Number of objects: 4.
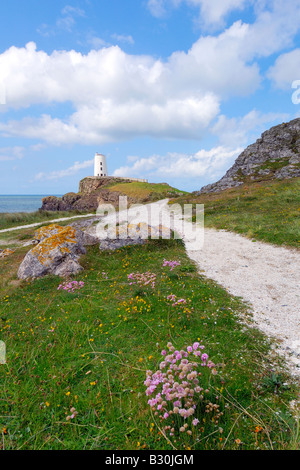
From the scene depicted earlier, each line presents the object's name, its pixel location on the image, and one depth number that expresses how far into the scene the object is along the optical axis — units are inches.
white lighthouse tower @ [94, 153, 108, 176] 4232.3
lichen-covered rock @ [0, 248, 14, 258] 619.5
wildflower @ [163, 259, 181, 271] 444.1
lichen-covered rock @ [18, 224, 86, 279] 440.5
